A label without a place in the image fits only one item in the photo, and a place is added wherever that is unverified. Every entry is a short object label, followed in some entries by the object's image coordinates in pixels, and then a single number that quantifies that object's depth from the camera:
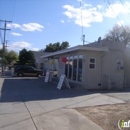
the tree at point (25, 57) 34.31
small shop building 10.40
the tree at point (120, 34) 31.96
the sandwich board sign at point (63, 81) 10.00
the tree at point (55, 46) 51.68
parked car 19.11
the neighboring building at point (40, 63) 29.17
